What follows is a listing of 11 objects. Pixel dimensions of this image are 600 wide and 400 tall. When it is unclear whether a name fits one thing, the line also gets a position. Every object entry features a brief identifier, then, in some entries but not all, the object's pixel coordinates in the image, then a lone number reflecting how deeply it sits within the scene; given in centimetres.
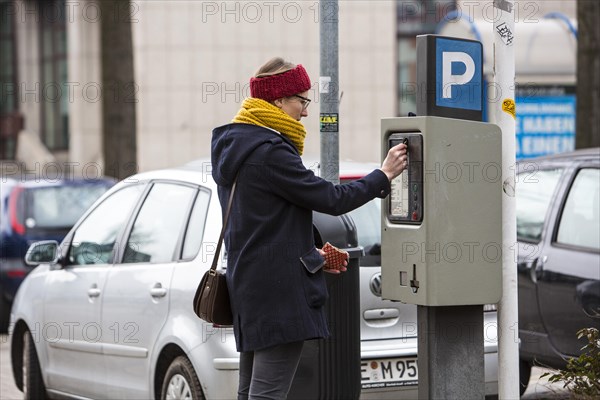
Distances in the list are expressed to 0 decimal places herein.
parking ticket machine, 1012
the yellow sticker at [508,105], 1080
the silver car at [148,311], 1266
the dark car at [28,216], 2544
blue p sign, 1033
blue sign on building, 3309
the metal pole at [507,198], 1073
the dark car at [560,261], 1472
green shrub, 1116
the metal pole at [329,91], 1195
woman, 959
